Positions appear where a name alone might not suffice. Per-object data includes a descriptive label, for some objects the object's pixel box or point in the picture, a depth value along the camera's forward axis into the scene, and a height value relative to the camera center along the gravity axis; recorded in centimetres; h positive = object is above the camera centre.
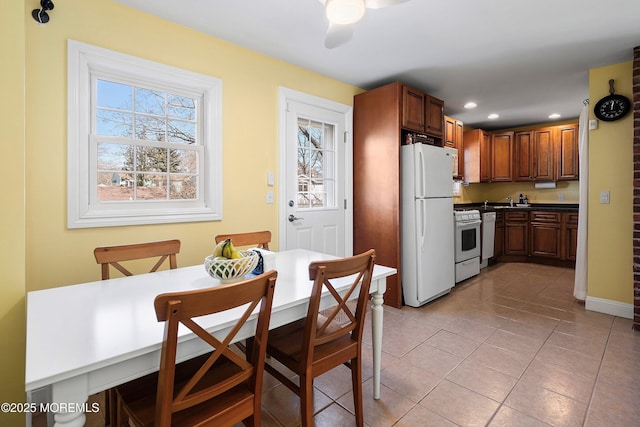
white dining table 81 -39
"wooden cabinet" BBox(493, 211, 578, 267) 481 -43
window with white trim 196 +49
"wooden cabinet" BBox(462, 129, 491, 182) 543 +97
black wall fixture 178 +113
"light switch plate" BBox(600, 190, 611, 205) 303 +13
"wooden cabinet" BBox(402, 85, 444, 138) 326 +109
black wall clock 292 +99
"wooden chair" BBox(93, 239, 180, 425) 158 -25
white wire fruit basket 140 -26
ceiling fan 150 +98
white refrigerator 324 -12
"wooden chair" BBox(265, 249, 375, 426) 131 -63
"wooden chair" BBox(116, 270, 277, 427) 90 -59
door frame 294 +59
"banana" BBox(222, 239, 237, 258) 146 -19
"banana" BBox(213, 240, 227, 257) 146 -19
